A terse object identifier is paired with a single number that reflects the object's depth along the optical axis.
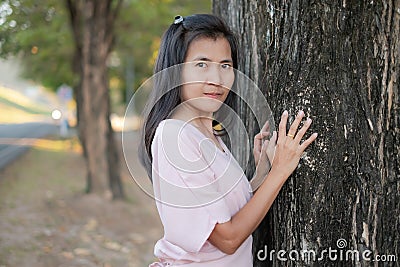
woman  2.06
